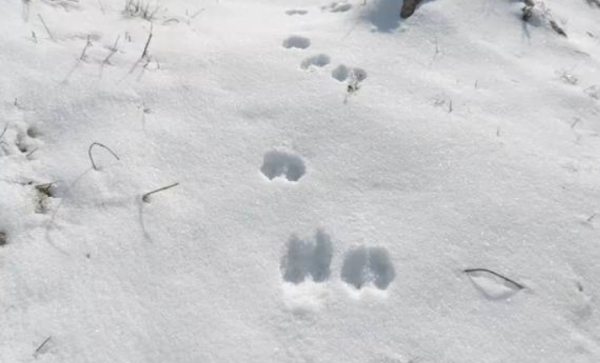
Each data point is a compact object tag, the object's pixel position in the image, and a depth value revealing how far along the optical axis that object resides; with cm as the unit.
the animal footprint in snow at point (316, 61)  258
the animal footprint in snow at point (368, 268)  181
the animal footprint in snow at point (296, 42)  271
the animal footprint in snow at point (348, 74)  253
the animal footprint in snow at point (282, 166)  210
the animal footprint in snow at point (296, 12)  307
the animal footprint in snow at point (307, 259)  182
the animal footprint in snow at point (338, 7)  300
